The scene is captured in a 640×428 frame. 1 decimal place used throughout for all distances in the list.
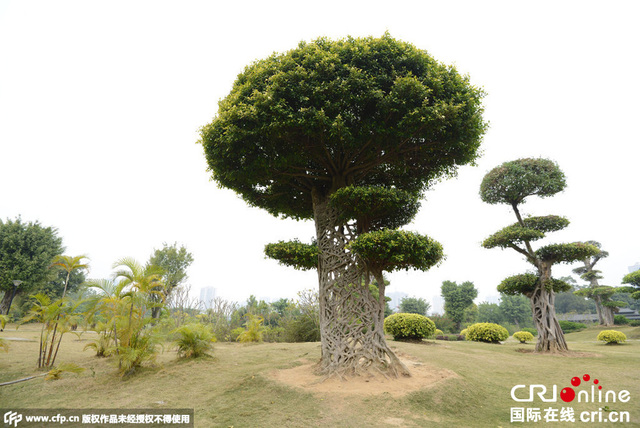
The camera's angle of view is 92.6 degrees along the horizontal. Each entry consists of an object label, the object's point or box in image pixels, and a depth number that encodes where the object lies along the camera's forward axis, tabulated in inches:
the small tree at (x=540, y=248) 483.5
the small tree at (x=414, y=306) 1745.8
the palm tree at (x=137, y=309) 283.0
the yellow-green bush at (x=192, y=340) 345.7
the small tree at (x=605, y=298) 1067.9
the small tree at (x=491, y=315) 1974.4
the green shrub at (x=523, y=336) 666.2
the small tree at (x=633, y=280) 845.2
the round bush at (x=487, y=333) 625.6
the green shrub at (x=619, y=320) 1160.2
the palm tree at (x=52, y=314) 303.0
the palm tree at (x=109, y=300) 288.2
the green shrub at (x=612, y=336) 598.2
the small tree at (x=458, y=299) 1425.9
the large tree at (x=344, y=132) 261.9
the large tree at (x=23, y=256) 944.9
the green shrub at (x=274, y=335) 659.3
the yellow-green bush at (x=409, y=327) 566.6
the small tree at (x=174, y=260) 1254.6
